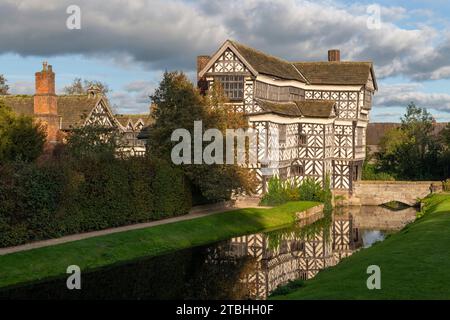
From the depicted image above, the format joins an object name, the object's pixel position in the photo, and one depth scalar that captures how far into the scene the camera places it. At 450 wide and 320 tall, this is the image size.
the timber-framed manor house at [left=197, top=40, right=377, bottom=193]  41.31
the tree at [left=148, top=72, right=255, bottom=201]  33.97
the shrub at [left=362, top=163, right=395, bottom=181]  54.88
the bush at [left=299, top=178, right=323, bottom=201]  44.03
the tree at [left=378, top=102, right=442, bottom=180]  55.66
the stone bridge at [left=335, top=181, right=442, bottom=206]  49.16
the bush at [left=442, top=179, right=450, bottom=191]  47.78
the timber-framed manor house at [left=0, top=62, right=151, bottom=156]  39.84
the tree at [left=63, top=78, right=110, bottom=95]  85.50
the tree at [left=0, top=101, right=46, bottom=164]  32.60
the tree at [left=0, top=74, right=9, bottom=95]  71.07
